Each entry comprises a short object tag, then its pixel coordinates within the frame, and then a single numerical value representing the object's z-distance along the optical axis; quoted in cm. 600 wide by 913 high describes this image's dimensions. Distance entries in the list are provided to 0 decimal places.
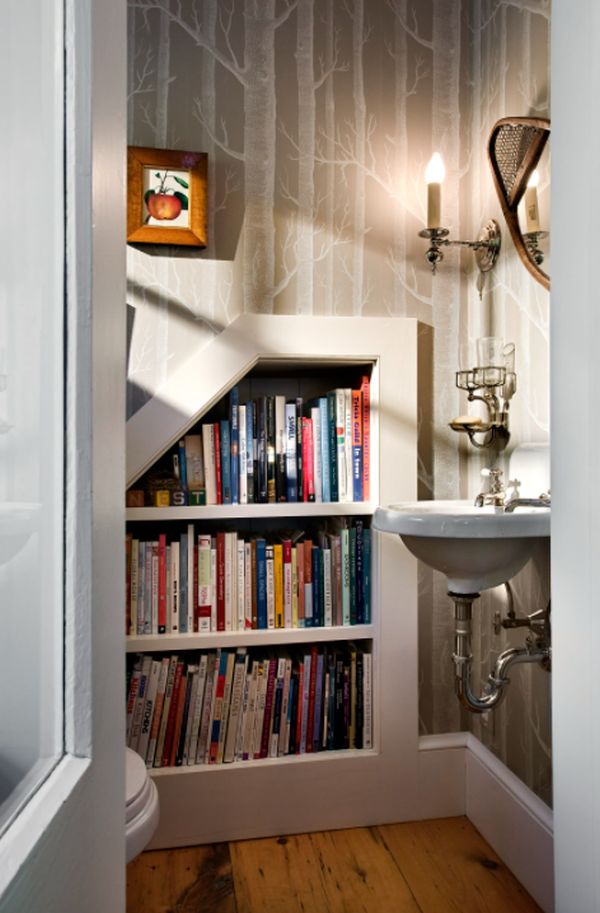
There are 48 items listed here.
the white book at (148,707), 174
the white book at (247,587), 181
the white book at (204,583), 179
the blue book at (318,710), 185
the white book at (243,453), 181
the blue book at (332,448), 187
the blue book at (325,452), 186
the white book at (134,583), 175
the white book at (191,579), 179
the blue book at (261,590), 182
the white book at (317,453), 186
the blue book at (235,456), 181
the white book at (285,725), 183
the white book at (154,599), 176
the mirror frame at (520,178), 156
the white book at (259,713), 181
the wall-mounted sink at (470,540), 131
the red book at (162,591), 177
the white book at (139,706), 174
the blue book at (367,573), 189
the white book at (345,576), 187
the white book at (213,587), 180
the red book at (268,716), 182
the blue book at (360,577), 188
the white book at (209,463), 181
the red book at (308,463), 186
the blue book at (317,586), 186
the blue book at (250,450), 182
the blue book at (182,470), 181
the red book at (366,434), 190
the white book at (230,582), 180
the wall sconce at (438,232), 180
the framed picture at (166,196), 182
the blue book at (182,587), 178
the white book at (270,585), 183
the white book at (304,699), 184
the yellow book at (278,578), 183
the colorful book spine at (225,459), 181
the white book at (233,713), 180
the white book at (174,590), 177
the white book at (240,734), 181
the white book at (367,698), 187
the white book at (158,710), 175
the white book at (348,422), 187
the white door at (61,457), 27
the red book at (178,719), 177
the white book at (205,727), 179
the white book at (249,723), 181
